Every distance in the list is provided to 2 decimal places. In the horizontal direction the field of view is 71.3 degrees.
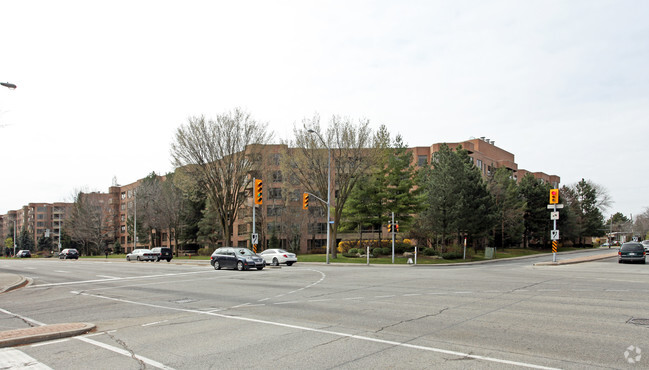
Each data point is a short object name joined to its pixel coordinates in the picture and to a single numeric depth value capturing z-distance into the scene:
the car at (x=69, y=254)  62.72
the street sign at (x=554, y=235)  35.31
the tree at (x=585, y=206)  89.12
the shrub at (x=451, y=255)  45.16
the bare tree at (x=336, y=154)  42.53
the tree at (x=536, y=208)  76.19
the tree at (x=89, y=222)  80.38
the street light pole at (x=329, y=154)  39.53
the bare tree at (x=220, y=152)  45.12
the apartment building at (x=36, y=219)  151.23
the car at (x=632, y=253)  36.03
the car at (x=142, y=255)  51.50
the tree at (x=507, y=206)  63.27
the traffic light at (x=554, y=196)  34.77
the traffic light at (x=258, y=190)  32.34
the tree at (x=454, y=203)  46.72
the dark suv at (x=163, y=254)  51.75
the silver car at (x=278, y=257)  36.25
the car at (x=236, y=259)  29.50
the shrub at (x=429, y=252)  46.41
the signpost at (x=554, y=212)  34.88
